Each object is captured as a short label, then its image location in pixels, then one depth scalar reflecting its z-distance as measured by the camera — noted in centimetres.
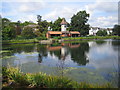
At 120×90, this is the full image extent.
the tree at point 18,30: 5470
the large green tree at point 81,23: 5406
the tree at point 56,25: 5140
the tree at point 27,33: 3990
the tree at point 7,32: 3089
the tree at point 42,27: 5004
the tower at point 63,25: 5071
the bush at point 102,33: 6675
